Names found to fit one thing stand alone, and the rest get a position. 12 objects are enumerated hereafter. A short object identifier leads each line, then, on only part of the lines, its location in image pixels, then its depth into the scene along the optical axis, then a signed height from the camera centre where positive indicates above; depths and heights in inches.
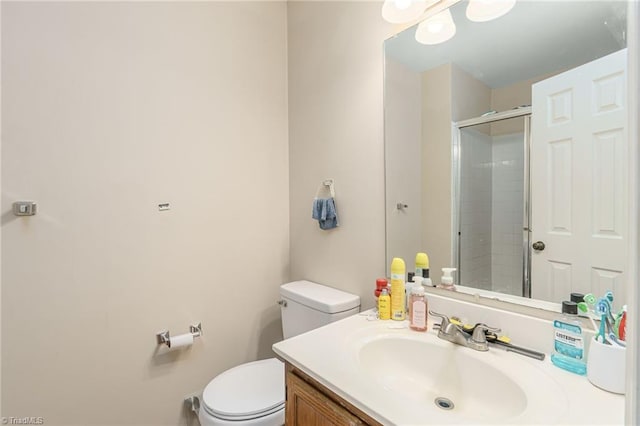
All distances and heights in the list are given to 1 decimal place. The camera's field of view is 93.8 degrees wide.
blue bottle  29.9 -14.1
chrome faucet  34.8 -15.6
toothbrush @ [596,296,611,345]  28.1 -10.7
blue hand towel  58.7 -1.1
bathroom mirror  32.4 +7.5
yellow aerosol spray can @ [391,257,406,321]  44.4 -12.6
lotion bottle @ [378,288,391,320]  44.9 -15.1
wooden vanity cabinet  27.7 -20.1
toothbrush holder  26.3 -14.6
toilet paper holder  54.9 -23.7
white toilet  44.3 -29.8
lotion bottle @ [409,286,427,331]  40.5 -14.3
